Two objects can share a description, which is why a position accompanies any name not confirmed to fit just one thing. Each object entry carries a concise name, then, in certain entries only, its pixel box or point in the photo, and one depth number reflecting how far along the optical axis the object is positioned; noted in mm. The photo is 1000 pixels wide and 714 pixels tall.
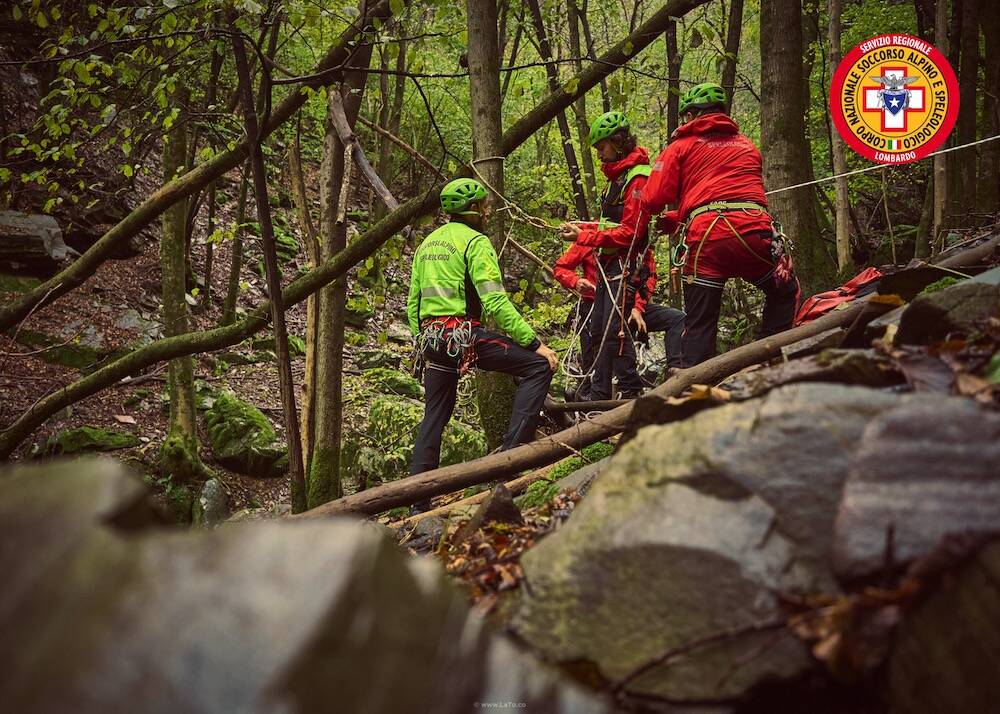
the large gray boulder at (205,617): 1179
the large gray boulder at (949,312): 2967
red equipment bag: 5781
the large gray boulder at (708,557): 1936
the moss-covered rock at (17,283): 10984
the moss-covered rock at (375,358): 12867
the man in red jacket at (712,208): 5332
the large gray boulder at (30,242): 11203
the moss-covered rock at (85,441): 9242
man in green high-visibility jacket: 5766
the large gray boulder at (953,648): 1599
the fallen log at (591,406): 6339
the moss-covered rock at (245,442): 10195
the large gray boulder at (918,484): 1835
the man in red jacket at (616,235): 6363
